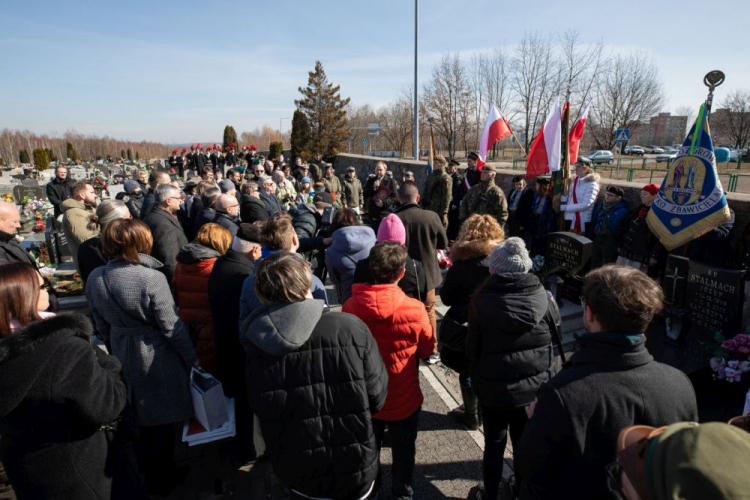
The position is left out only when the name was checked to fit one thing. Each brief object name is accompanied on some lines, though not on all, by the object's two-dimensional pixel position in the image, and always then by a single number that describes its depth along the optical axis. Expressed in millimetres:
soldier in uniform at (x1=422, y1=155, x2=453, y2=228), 8055
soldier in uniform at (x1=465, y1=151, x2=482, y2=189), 8750
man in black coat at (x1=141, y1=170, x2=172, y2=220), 6043
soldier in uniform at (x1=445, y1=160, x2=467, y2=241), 9141
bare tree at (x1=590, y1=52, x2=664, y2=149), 31703
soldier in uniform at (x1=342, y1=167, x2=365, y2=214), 9812
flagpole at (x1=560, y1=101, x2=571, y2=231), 6411
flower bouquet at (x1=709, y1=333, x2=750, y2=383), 3407
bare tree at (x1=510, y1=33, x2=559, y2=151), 27922
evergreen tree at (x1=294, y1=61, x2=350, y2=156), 35938
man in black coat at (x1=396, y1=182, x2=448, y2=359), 4863
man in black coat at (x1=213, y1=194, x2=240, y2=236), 4547
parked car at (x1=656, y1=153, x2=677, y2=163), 30169
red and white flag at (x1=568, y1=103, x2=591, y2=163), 7207
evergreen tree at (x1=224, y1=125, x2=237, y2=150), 38906
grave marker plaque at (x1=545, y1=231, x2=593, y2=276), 4351
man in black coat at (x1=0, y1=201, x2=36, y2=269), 3489
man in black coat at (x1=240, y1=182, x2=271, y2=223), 5770
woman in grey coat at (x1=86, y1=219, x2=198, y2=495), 2551
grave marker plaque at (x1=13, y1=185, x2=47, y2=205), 12794
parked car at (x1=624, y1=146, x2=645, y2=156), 43394
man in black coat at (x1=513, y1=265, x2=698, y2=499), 1556
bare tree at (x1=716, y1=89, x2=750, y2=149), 38969
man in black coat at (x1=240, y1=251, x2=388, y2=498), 1909
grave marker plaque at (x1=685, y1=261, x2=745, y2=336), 3818
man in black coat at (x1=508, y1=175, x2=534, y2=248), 7254
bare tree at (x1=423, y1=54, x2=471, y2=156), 27984
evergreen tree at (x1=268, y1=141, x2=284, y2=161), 30447
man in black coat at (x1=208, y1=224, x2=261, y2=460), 2920
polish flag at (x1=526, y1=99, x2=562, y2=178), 6723
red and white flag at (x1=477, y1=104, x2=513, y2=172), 8211
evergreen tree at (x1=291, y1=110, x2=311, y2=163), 33372
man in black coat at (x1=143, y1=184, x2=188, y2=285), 4348
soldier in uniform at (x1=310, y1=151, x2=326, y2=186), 13301
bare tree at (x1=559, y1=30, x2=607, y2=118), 27375
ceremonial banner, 4278
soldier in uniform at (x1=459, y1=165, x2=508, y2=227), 6910
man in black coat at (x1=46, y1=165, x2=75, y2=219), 9430
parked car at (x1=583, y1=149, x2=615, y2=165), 32144
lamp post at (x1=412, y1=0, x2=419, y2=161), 15812
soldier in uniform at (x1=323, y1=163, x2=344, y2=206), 9711
